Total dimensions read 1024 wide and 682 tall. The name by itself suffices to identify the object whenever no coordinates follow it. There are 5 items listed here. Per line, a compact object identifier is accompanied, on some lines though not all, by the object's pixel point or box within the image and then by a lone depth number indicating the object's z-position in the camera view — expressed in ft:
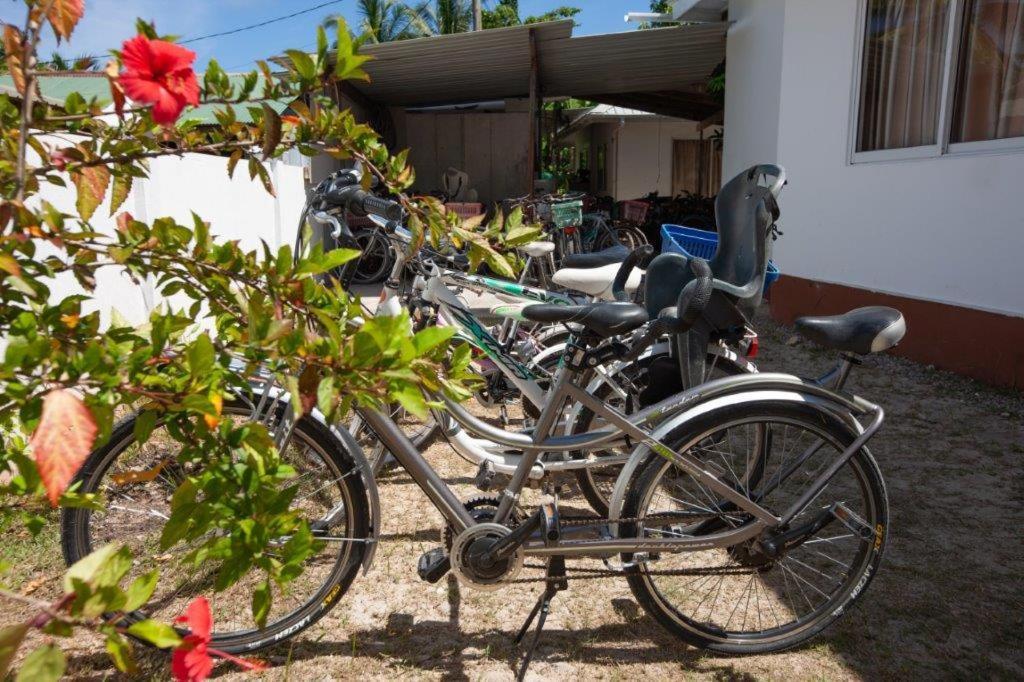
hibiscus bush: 2.68
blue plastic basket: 12.12
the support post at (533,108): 32.48
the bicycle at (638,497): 6.50
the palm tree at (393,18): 82.17
